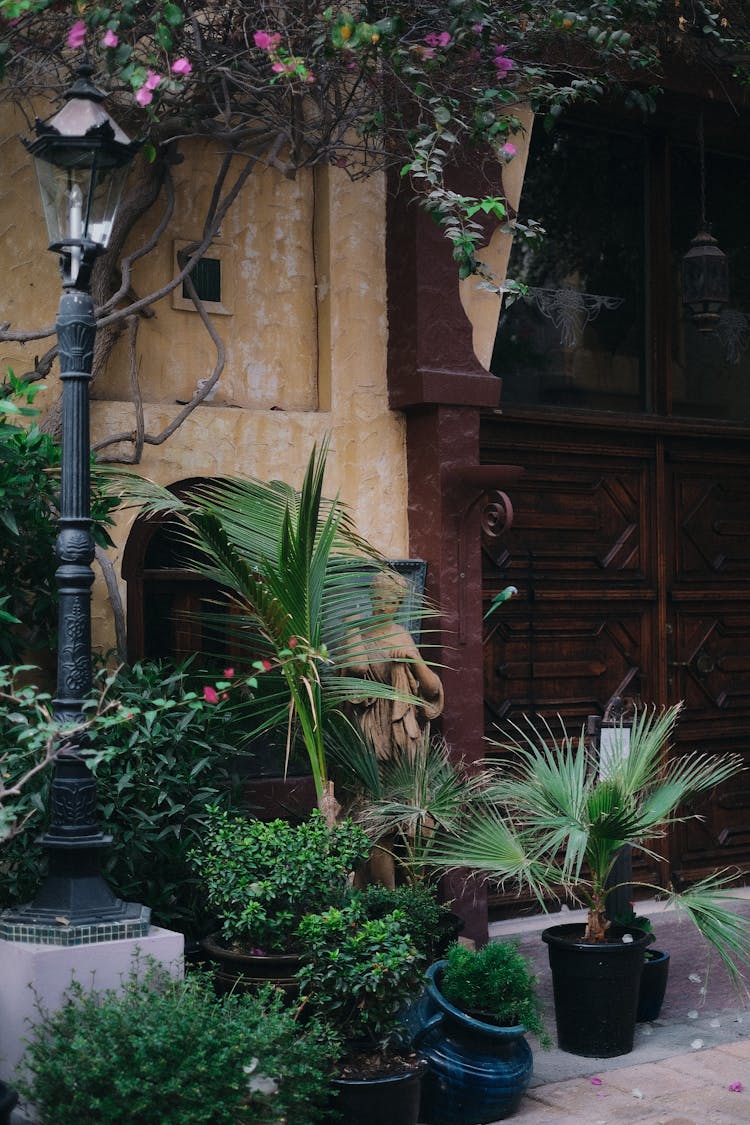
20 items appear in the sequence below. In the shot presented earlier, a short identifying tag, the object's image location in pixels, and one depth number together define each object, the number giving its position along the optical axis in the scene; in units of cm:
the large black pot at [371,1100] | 442
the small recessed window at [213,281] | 635
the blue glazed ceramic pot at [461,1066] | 490
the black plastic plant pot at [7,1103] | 387
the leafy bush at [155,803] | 506
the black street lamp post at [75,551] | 439
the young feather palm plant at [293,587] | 524
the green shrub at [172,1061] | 382
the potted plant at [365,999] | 443
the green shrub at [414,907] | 520
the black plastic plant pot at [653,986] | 595
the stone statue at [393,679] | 584
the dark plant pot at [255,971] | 482
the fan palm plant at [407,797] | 548
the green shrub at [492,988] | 502
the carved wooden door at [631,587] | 754
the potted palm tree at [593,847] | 521
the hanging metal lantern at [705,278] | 779
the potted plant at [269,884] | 476
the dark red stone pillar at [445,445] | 664
